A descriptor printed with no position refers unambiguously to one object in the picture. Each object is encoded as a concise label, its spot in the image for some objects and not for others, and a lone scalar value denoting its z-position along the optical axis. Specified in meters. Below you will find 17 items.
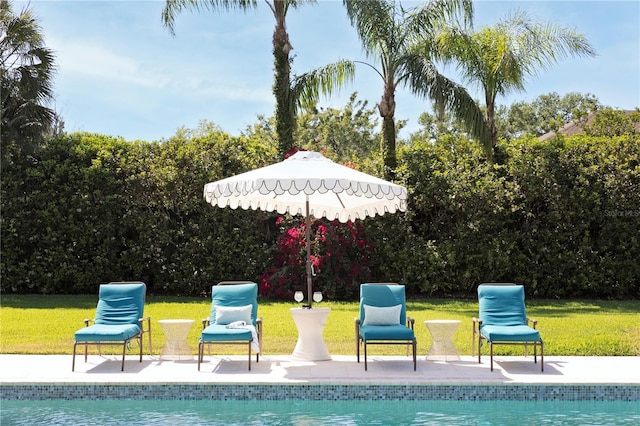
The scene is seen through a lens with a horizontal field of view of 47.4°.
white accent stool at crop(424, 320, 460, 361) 9.88
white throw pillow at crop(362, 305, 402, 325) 9.92
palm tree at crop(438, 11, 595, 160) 18.72
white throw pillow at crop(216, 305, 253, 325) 9.85
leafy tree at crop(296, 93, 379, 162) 44.69
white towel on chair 9.30
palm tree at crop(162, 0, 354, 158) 18.66
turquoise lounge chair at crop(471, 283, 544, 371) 9.78
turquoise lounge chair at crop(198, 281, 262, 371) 9.19
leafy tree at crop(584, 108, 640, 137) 26.52
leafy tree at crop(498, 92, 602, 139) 57.66
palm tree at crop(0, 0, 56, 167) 17.88
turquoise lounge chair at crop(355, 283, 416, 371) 9.31
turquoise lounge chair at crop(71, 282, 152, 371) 9.83
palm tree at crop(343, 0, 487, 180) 17.95
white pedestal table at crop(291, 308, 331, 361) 9.98
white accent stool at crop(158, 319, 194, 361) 10.03
